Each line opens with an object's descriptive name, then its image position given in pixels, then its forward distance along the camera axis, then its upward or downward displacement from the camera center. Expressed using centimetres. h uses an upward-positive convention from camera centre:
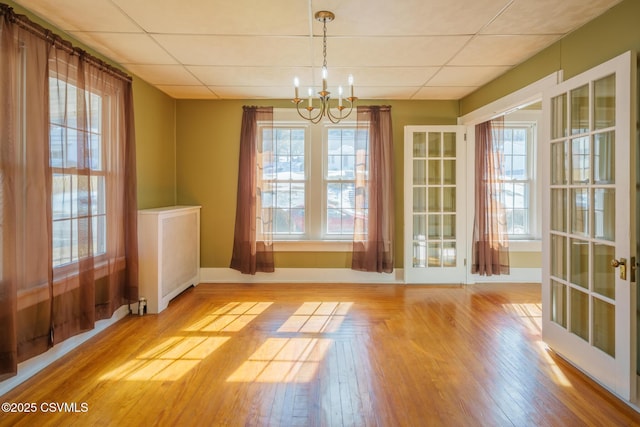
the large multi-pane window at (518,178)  554 +42
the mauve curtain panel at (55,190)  229 +13
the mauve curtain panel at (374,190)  498 +22
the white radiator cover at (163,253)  384 -53
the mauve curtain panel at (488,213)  514 -11
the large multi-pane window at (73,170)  273 +30
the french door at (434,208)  504 -4
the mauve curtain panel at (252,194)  500 +17
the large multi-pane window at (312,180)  513 +37
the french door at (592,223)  223 -13
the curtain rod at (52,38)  231 +125
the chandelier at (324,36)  259 +137
